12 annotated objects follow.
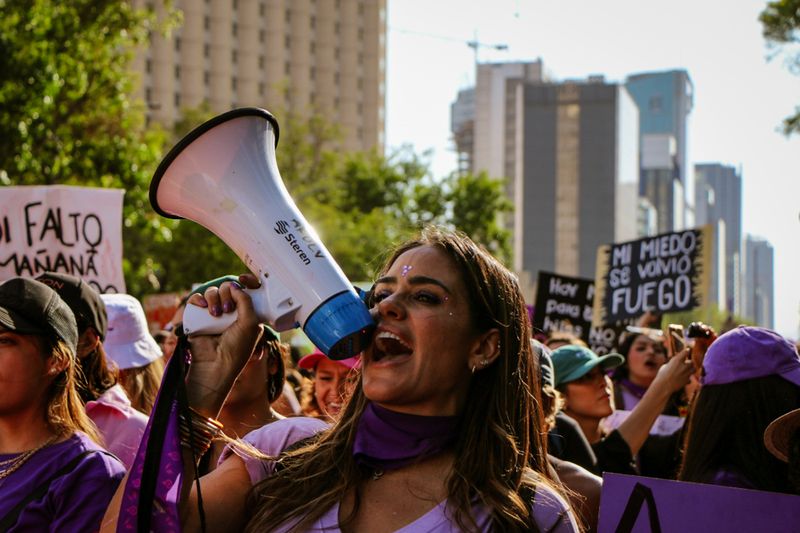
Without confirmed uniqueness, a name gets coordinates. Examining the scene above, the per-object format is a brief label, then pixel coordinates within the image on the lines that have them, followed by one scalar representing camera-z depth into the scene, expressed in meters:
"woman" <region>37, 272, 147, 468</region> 3.81
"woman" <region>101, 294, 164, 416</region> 4.55
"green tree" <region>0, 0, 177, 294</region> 12.12
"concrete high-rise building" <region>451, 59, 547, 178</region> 129.50
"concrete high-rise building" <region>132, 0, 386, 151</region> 87.56
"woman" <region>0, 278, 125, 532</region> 2.82
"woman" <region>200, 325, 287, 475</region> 3.86
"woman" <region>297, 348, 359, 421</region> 4.58
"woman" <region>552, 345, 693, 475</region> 4.71
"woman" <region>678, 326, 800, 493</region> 3.23
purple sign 2.65
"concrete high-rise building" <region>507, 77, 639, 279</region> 125.50
